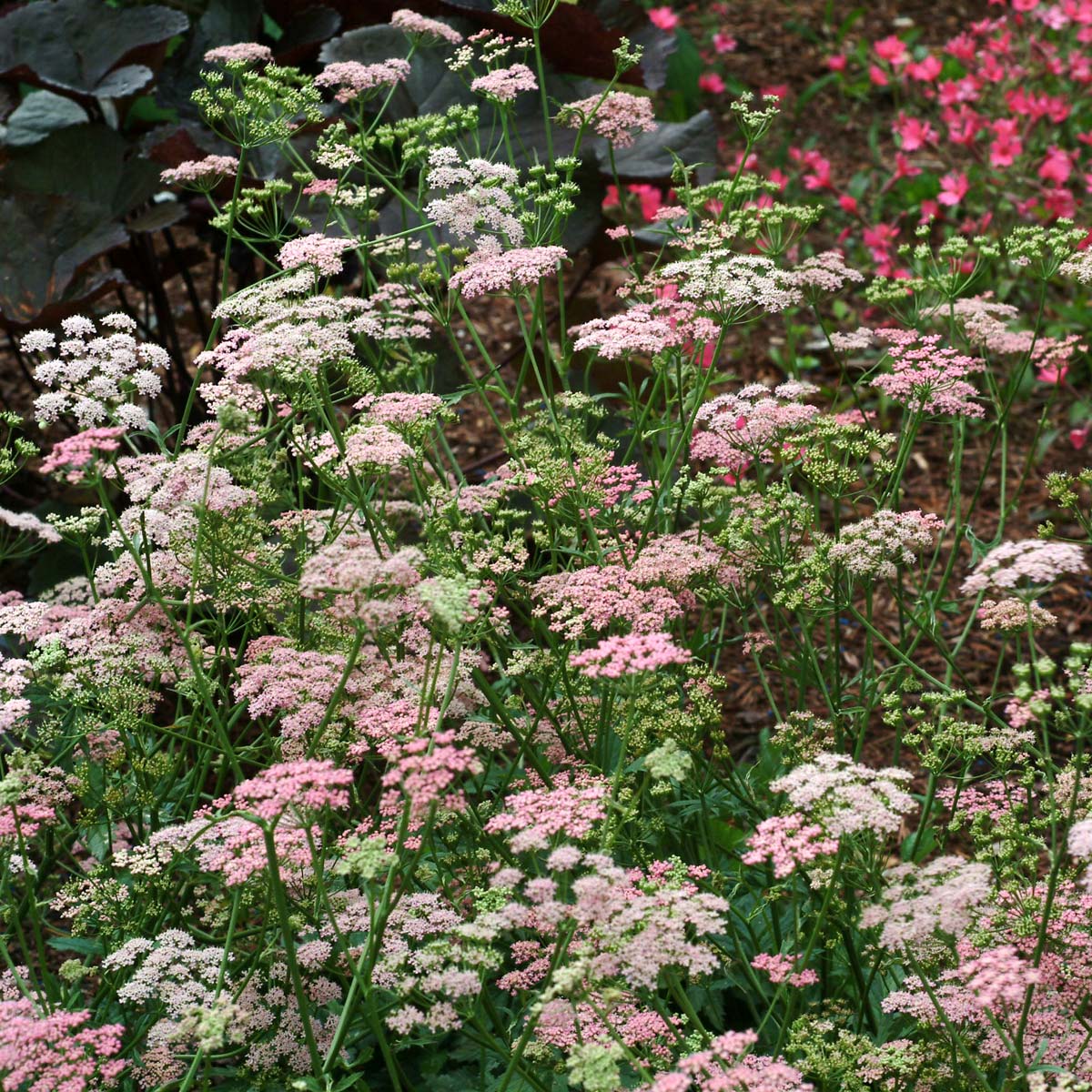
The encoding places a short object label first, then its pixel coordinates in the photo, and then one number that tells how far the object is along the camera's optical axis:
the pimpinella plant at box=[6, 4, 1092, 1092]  2.35
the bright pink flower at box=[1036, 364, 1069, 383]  4.55
